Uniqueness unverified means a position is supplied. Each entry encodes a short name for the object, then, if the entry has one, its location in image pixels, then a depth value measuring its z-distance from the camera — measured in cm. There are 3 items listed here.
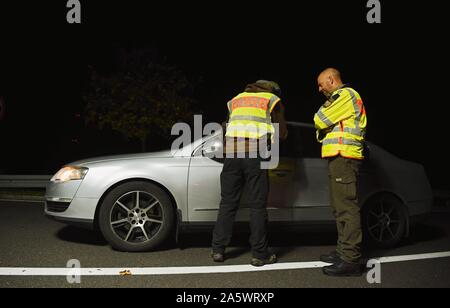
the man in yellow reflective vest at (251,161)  428
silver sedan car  478
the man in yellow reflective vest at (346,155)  402
